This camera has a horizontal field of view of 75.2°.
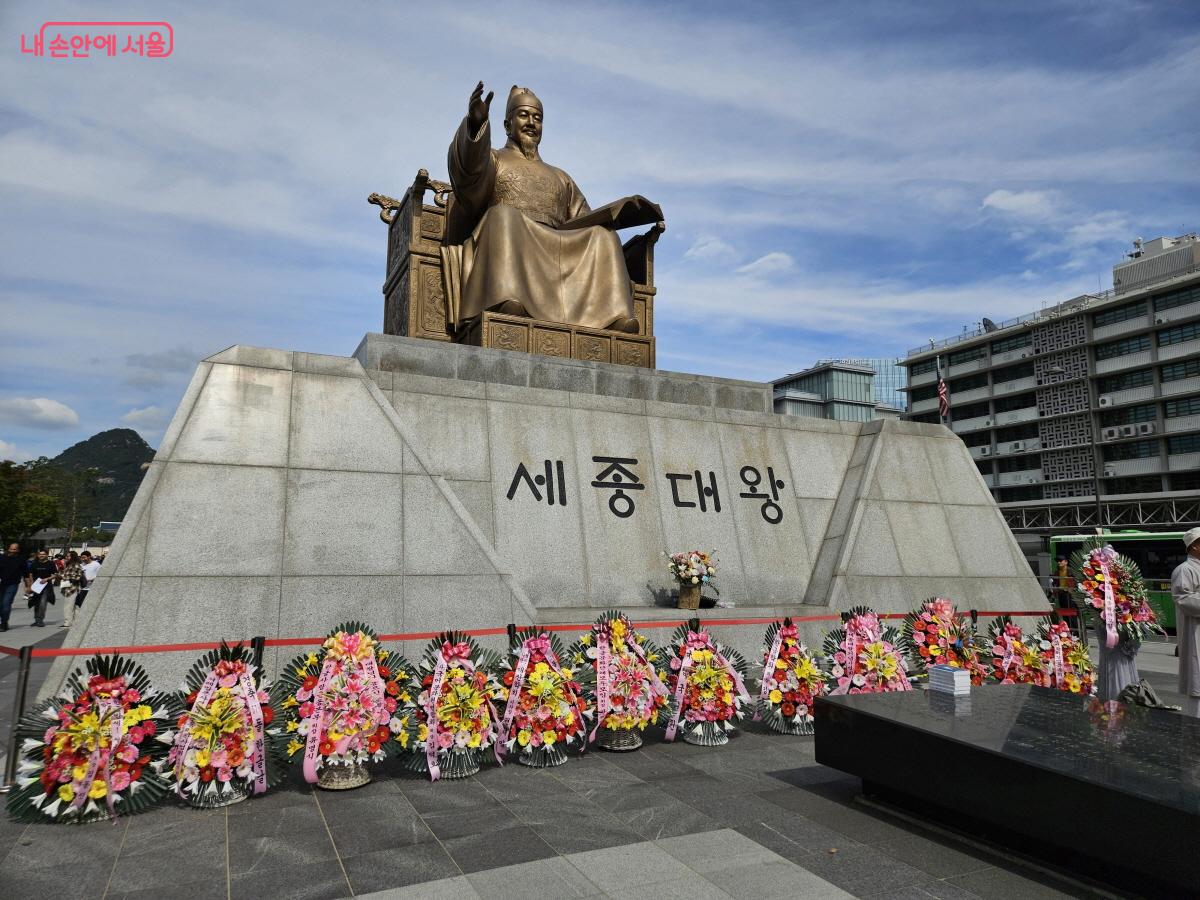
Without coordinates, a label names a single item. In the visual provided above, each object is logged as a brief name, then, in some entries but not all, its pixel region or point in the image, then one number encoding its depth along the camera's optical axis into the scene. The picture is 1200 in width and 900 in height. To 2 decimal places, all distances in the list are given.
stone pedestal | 7.20
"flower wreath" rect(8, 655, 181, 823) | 4.41
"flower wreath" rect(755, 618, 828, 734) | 6.62
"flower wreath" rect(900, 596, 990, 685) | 7.11
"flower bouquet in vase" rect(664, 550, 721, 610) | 9.00
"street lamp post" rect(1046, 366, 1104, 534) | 51.12
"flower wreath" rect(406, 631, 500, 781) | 5.27
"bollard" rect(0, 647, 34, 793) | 4.80
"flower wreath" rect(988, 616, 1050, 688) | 7.23
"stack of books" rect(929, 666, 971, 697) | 5.29
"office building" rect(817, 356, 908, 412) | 112.56
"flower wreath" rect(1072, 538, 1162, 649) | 7.25
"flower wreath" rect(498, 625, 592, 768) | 5.57
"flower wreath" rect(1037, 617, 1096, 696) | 7.32
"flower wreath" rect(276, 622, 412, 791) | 4.97
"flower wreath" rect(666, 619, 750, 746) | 6.23
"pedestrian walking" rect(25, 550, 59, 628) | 14.59
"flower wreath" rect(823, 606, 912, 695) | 6.67
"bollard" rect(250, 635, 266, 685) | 5.09
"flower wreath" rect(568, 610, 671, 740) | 5.95
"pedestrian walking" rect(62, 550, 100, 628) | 14.21
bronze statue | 11.06
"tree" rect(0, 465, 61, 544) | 49.81
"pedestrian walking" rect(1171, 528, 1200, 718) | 5.76
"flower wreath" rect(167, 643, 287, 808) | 4.68
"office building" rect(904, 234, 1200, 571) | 47.19
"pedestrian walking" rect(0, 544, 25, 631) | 13.50
